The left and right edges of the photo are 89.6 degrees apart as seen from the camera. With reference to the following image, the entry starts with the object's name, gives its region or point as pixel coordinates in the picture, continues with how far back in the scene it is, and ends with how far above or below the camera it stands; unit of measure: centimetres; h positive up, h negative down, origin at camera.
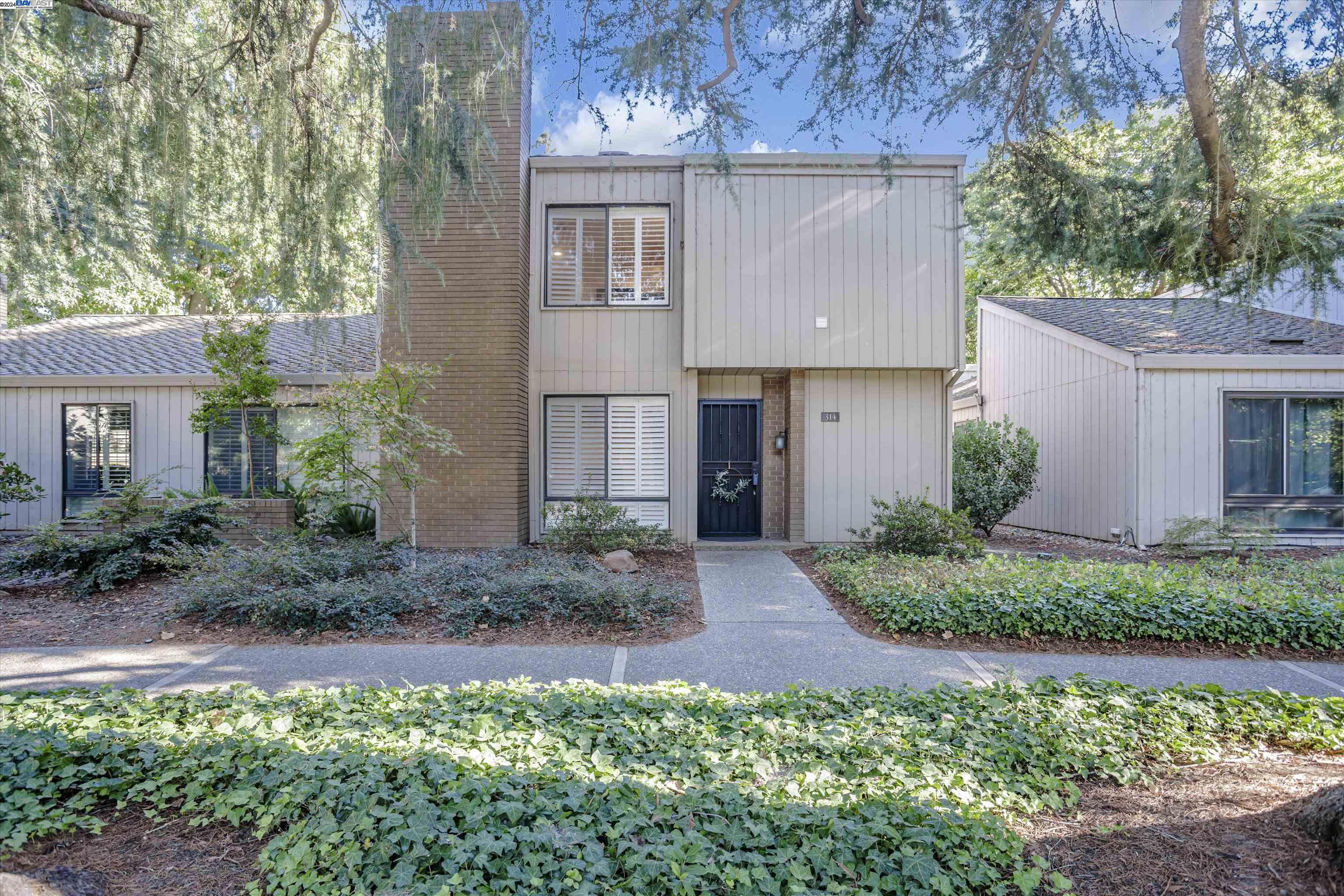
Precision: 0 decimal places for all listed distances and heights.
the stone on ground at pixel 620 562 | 748 -127
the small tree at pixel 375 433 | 702 +16
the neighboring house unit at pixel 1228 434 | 948 +22
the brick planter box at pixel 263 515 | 941 -94
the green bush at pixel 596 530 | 849 -104
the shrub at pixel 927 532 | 784 -98
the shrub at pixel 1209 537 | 850 -111
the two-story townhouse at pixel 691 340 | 909 +149
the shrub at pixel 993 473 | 1035 -38
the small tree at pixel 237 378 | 977 +101
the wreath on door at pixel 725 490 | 995 -60
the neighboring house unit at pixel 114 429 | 1085 +31
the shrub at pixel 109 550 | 667 -105
